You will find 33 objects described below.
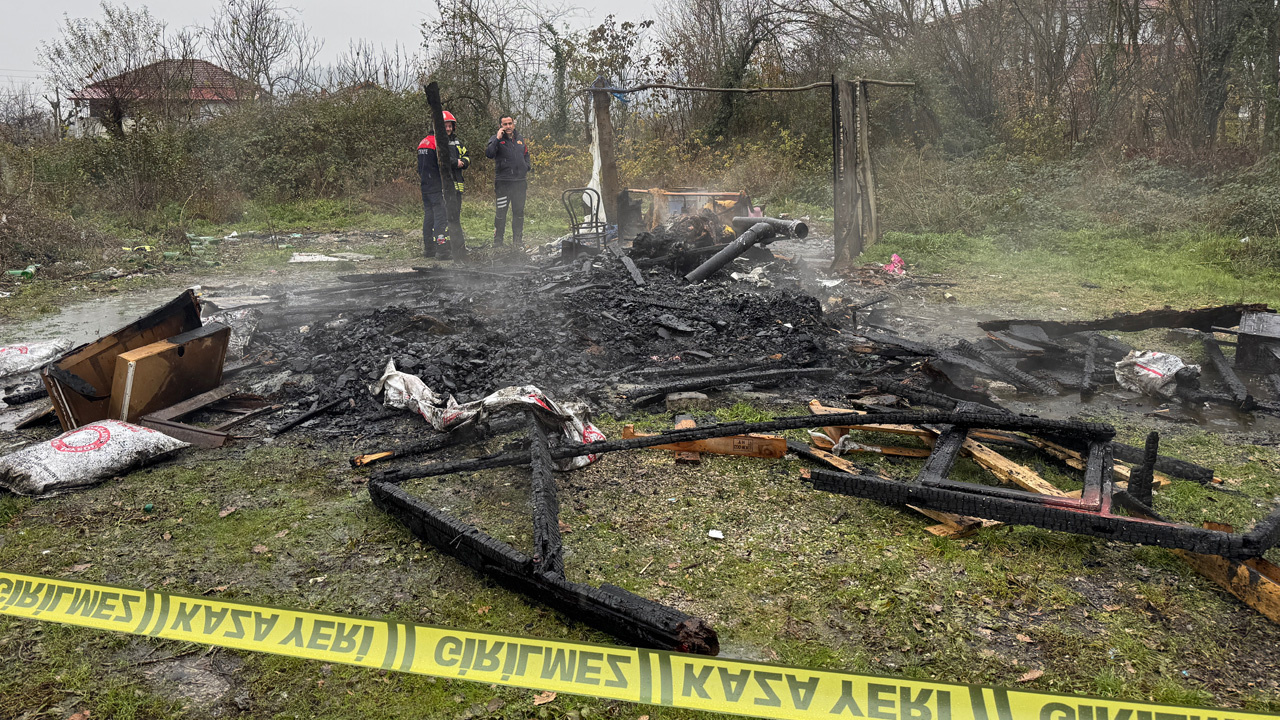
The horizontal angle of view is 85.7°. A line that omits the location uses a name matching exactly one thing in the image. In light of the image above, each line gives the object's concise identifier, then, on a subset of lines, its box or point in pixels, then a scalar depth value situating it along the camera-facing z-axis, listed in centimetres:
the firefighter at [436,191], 1198
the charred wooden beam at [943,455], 364
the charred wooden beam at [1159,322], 676
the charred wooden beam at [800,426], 387
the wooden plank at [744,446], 455
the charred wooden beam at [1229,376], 536
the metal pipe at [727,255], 961
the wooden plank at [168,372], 500
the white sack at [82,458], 410
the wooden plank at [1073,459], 404
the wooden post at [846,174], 1048
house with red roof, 1838
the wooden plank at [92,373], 479
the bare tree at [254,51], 2322
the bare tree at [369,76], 2167
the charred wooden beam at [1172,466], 407
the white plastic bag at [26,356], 658
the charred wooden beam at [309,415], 527
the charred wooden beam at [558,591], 243
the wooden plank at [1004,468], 377
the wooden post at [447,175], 1125
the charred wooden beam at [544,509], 296
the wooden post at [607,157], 1282
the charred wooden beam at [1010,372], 580
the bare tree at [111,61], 1850
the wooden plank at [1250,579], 284
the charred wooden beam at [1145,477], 350
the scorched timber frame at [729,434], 263
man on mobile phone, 1249
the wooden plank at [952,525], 354
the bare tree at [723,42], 2023
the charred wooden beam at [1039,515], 290
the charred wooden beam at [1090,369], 573
